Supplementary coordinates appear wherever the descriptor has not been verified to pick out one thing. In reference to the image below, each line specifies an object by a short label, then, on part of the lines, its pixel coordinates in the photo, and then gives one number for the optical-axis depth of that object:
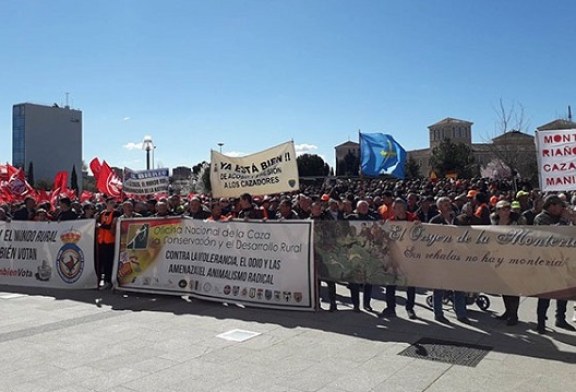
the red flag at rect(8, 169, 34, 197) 15.50
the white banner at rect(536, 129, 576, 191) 8.17
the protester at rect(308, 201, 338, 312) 8.26
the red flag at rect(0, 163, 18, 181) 16.88
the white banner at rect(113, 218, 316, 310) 8.19
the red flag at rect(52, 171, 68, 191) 17.06
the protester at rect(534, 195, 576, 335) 7.15
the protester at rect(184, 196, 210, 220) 9.67
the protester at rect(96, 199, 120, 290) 10.15
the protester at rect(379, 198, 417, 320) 7.84
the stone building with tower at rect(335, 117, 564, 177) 38.62
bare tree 37.53
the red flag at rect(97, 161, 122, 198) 15.16
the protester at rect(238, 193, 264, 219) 9.44
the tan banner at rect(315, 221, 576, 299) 6.66
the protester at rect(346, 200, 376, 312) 8.27
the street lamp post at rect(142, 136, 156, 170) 20.20
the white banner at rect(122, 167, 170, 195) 12.59
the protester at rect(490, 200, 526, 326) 7.23
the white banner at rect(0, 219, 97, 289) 10.22
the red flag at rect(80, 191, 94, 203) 20.98
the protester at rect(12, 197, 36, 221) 11.95
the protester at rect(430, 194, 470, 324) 7.53
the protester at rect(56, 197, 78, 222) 10.91
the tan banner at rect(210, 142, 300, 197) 9.62
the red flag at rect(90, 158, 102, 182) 15.49
